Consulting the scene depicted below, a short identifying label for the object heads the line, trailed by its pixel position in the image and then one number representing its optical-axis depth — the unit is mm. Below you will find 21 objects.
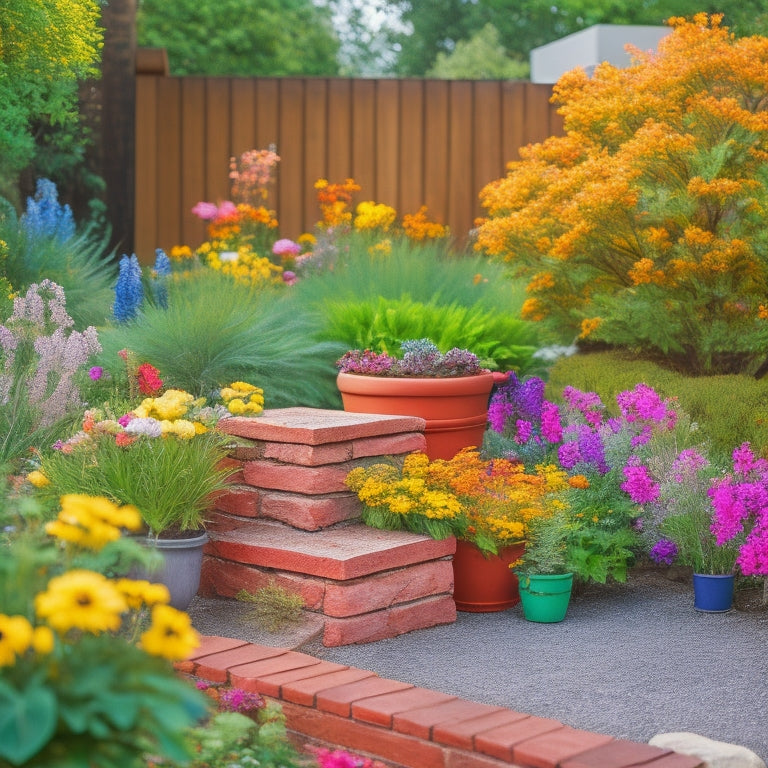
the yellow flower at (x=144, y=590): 1756
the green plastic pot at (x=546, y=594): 3883
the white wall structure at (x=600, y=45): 9578
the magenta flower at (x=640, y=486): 4176
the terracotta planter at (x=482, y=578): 4039
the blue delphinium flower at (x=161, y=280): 5711
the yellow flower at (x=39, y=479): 3656
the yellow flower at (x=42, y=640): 1515
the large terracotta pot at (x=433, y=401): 4488
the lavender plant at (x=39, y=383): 4266
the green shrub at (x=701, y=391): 4848
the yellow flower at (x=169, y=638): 1590
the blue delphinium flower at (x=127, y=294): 5281
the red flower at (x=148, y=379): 4227
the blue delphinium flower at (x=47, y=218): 6344
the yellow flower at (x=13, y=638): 1533
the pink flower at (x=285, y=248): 8117
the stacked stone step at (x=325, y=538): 3580
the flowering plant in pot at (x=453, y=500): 3867
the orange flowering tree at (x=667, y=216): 5422
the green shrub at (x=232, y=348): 4781
